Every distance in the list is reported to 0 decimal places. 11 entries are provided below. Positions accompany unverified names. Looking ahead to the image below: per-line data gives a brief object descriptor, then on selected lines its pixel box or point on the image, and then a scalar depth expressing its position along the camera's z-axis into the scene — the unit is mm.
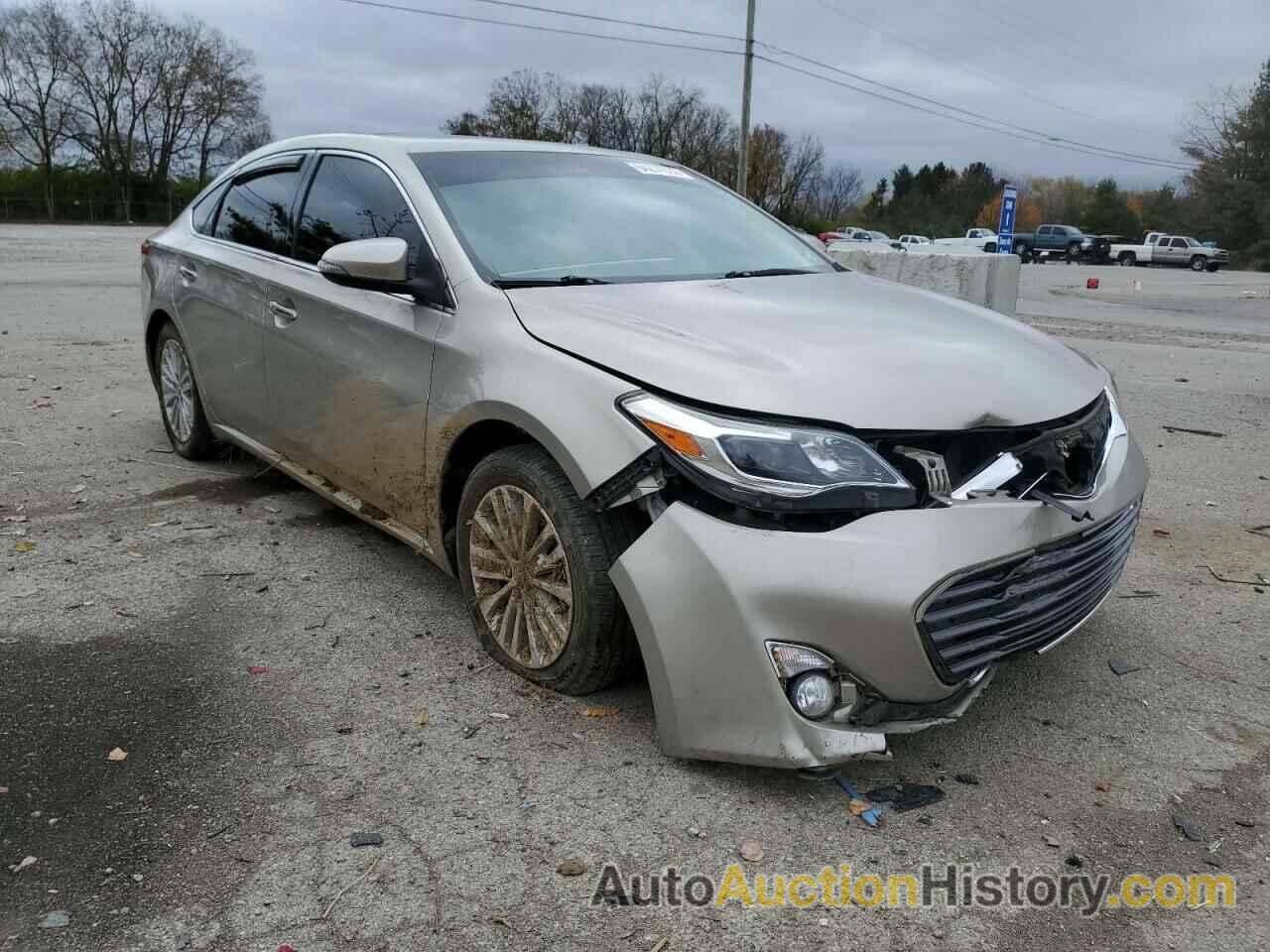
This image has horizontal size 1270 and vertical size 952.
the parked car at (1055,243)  56344
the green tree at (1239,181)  59594
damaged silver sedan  2617
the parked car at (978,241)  49656
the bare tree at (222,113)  73812
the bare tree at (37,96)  68250
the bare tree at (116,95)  70875
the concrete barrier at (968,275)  10797
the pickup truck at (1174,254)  51719
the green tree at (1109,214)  75562
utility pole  36906
